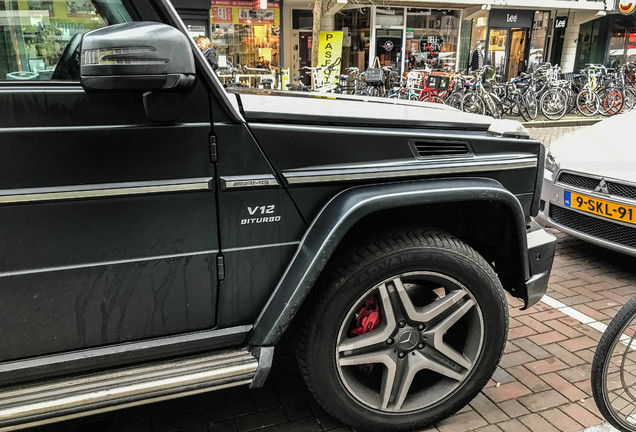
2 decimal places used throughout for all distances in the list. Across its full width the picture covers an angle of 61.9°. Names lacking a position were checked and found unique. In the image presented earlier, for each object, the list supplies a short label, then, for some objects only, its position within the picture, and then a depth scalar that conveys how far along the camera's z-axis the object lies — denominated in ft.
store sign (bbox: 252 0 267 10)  48.91
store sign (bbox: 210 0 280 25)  52.80
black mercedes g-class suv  5.98
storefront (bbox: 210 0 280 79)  53.36
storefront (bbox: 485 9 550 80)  66.03
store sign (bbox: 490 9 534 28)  64.95
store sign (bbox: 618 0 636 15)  60.23
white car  14.07
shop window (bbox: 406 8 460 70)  61.93
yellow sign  55.21
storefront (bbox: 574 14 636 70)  72.23
